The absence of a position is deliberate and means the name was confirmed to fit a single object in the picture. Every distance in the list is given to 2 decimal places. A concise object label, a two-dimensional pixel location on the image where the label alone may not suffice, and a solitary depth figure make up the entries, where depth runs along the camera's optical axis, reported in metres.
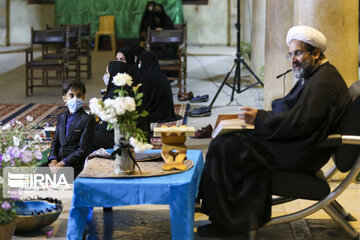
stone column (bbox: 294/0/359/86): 7.78
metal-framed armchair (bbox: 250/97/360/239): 5.92
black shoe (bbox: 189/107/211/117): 12.71
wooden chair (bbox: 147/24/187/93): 15.75
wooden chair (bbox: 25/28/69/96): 15.29
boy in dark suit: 7.62
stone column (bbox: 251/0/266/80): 16.44
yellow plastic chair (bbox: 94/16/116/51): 25.85
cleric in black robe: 5.95
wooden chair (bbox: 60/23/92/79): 17.95
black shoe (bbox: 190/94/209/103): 14.27
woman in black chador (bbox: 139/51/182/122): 12.17
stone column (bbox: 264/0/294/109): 11.75
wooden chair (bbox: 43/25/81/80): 17.06
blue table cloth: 5.51
